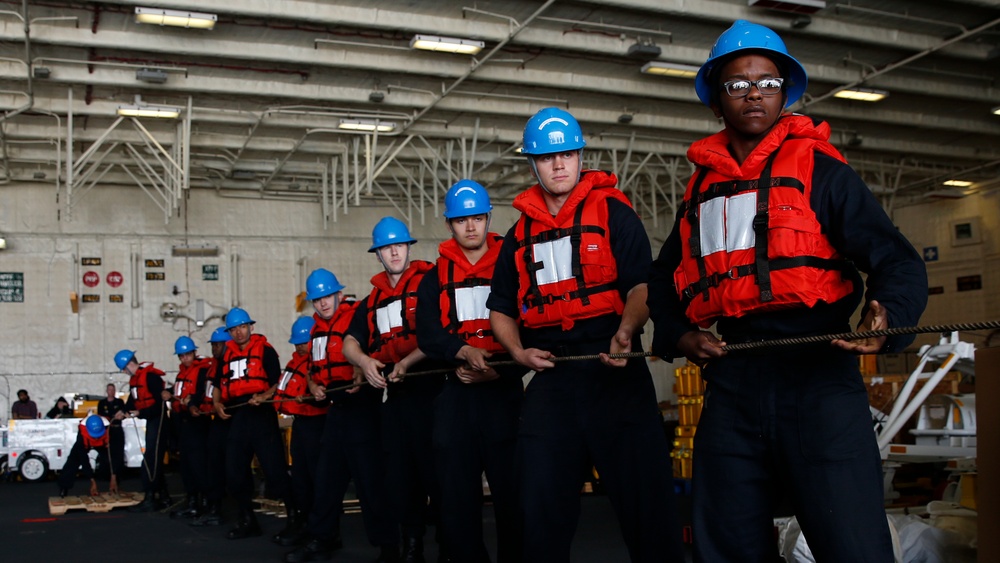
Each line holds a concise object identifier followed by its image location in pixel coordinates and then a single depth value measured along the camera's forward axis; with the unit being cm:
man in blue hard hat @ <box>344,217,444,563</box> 616
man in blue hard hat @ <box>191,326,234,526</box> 1078
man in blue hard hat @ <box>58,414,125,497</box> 1388
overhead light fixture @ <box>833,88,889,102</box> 1731
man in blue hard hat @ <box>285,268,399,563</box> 679
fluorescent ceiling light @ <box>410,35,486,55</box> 1446
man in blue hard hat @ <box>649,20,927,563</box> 254
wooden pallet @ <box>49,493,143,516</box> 1272
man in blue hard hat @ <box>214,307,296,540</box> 918
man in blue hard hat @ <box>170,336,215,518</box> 1149
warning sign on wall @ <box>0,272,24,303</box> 2205
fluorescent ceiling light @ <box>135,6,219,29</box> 1297
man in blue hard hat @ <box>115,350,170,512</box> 1287
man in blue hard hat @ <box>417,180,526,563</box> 478
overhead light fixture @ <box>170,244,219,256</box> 2341
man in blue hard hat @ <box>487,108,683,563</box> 376
